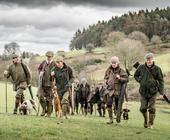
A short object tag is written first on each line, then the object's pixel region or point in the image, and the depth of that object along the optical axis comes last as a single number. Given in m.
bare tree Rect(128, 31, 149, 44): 180.68
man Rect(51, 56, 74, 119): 21.56
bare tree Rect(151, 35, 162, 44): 181.62
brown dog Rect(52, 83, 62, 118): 21.62
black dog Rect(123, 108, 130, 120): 26.09
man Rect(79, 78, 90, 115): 37.72
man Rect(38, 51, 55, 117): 22.38
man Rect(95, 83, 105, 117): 37.39
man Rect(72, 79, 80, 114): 38.09
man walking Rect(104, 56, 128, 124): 20.34
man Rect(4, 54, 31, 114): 22.95
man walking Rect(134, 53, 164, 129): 19.95
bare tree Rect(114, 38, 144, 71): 143.82
